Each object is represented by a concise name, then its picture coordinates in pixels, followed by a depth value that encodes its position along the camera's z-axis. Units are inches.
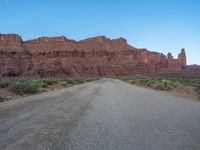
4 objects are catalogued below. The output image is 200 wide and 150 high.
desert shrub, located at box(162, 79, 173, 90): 632.0
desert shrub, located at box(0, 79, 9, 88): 562.9
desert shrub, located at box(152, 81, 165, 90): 654.7
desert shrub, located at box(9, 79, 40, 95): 483.7
